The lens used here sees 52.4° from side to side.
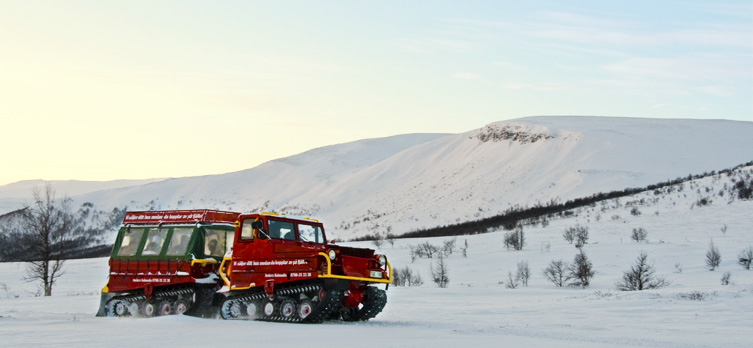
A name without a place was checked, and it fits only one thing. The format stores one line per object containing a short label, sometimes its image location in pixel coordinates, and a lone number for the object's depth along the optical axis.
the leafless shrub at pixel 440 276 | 37.72
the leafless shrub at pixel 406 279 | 38.94
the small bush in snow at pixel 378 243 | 55.72
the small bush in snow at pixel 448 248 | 50.14
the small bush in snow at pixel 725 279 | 29.73
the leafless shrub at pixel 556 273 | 36.84
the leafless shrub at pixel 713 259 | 36.88
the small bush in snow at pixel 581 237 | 46.12
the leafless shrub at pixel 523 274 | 37.88
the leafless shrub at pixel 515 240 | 48.25
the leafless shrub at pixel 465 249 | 48.50
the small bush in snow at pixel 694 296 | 21.67
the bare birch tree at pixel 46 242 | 35.44
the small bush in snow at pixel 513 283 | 34.51
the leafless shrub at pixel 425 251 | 50.50
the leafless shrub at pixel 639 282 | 31.56
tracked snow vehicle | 17.05
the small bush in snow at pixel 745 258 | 36.37
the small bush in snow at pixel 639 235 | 47.06
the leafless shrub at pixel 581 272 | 35.41
